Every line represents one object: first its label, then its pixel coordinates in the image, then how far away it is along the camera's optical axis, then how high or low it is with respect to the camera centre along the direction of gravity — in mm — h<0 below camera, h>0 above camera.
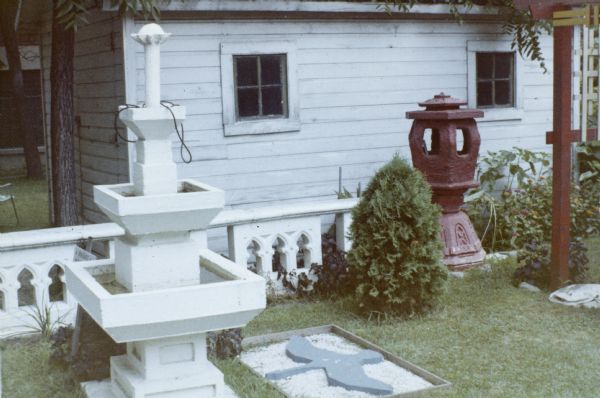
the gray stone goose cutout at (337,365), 5590 -1771
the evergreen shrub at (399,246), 6992 -1075
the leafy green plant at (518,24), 10500 +1204
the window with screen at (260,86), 9383 +405
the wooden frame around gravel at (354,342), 5547 -1768
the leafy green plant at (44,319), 6887 -1623
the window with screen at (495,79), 11031 +511
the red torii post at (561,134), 7645 -168
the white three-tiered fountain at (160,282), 4309 -871
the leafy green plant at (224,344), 6238 -1669
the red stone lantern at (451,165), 8844 -502
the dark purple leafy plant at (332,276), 8023 -1499
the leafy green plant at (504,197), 10023 -1006
